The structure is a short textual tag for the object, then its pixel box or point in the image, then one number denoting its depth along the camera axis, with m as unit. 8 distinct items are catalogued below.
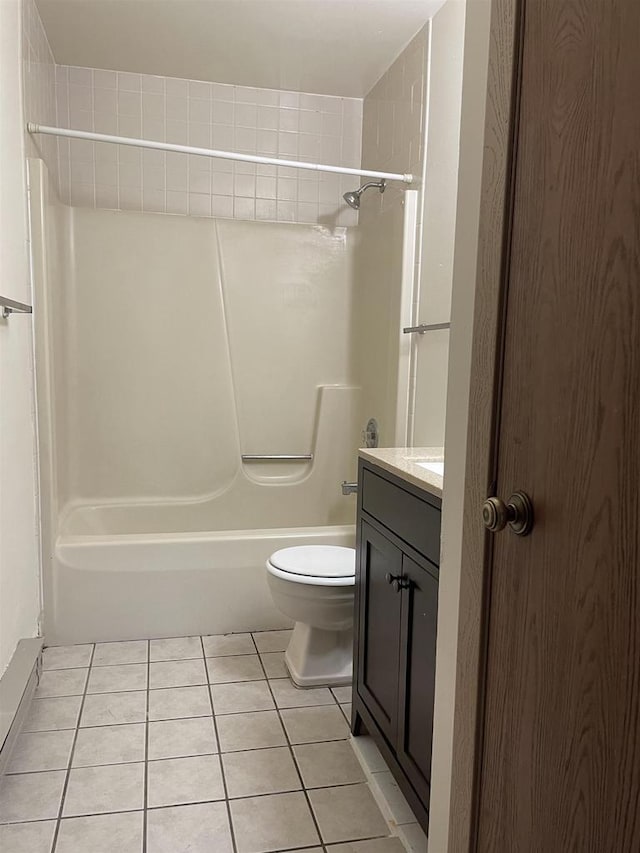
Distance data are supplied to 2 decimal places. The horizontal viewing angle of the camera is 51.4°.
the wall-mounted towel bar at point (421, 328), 2.43
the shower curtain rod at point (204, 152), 2.32
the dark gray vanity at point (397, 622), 1.45
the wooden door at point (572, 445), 0.69
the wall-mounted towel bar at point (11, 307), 1.80
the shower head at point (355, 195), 2.84
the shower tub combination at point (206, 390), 2.78
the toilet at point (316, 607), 2.16
